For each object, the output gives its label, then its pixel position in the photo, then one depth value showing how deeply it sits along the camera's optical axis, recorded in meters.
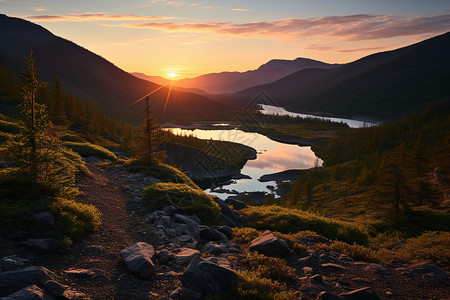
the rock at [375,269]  9.56
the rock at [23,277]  6.20
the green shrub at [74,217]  9.22
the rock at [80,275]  7.24
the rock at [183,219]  12.70
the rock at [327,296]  7.23
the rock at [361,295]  7.36
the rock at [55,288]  6.29
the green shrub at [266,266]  8.60
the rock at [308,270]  9.08
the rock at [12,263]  6.85
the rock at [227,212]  16.66
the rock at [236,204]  21.25
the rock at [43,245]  8.02
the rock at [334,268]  9.41
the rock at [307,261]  9.83
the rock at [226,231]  12.73
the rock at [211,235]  11.74
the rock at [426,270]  9.47
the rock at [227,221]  15.17
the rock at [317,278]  8.48
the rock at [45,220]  8.94
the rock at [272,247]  10.68
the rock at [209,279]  7.23
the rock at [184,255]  8.95
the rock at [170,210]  13.62
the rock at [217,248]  10.21
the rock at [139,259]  7.78
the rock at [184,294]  7.00
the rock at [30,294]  5.64
